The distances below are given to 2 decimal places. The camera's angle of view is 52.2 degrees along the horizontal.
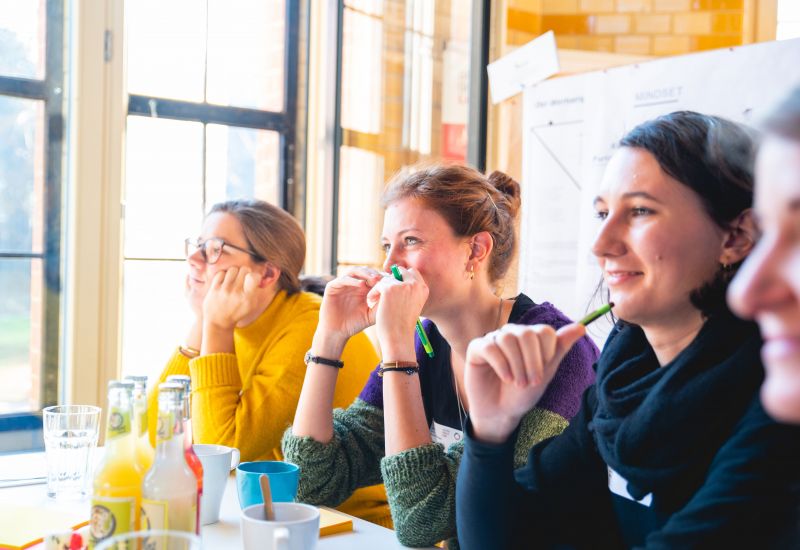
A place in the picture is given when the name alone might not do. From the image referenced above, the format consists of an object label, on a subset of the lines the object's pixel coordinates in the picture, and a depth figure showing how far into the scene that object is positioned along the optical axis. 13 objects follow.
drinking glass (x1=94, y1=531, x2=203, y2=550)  0.75
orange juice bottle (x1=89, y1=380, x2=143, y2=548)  0.92
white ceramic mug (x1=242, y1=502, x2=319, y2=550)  0.96
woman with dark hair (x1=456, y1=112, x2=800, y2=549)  0.90
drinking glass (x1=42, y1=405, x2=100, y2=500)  1.37
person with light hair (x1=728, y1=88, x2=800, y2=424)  0.55
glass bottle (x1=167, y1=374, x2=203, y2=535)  1.02
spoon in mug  1.00
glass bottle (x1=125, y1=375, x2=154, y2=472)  0.99
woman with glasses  1.81
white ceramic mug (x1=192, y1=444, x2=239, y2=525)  1.21
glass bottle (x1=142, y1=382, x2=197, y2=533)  0.93
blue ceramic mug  1.15
